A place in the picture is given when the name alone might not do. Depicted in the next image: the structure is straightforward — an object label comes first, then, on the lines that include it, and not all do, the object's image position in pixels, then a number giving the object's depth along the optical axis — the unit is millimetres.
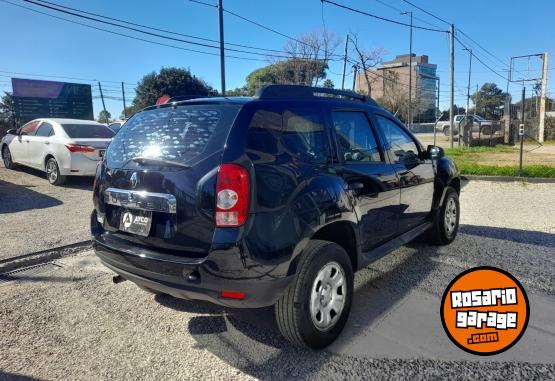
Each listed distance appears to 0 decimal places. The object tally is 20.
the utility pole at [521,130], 10625
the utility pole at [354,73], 27548
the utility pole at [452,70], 22172
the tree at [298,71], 35812
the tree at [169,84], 35375
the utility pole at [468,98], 48025
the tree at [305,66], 34188
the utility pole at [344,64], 26281
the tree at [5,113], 35781
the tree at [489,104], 79062
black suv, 2455
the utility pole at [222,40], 14001
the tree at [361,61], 27962
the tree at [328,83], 43938
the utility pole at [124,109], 48938
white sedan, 8789
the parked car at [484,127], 23220
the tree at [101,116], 65625
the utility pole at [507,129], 24250
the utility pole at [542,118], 28203
